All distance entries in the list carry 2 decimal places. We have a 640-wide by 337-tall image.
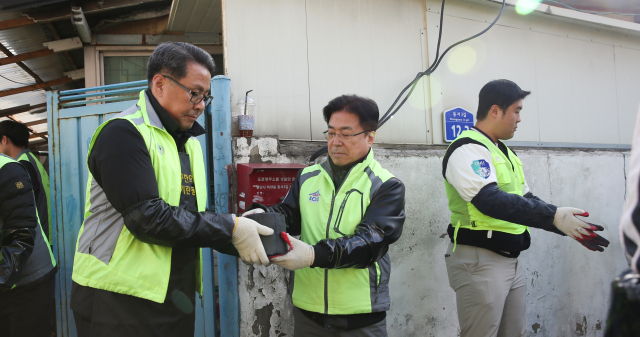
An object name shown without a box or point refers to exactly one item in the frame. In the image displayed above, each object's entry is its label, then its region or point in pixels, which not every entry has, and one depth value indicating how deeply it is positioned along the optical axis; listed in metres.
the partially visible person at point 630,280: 0.83
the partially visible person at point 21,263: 2.59
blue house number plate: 4.02
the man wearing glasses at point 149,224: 1.63
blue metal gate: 3.28
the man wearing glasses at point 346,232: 1.90
